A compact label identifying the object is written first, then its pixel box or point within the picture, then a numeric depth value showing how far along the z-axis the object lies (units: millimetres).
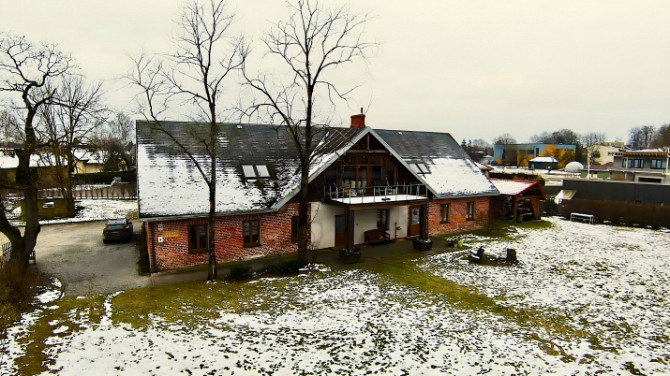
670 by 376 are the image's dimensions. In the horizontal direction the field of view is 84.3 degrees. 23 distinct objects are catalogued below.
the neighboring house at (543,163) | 79356
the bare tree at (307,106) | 13898
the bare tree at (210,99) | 12930
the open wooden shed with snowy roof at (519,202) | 26734
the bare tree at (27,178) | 13414
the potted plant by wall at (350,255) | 16938
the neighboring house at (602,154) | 86875
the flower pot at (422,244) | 19281
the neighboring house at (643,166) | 40438
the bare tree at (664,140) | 80556
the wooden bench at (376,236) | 20156
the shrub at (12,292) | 10320
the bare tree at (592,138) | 156038
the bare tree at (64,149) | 28516
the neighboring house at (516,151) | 98900
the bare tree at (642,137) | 122875
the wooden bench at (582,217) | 27567
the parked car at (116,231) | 20047
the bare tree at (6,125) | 20350
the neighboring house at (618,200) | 25688
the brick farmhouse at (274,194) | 15570
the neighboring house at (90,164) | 62844
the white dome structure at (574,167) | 66250
